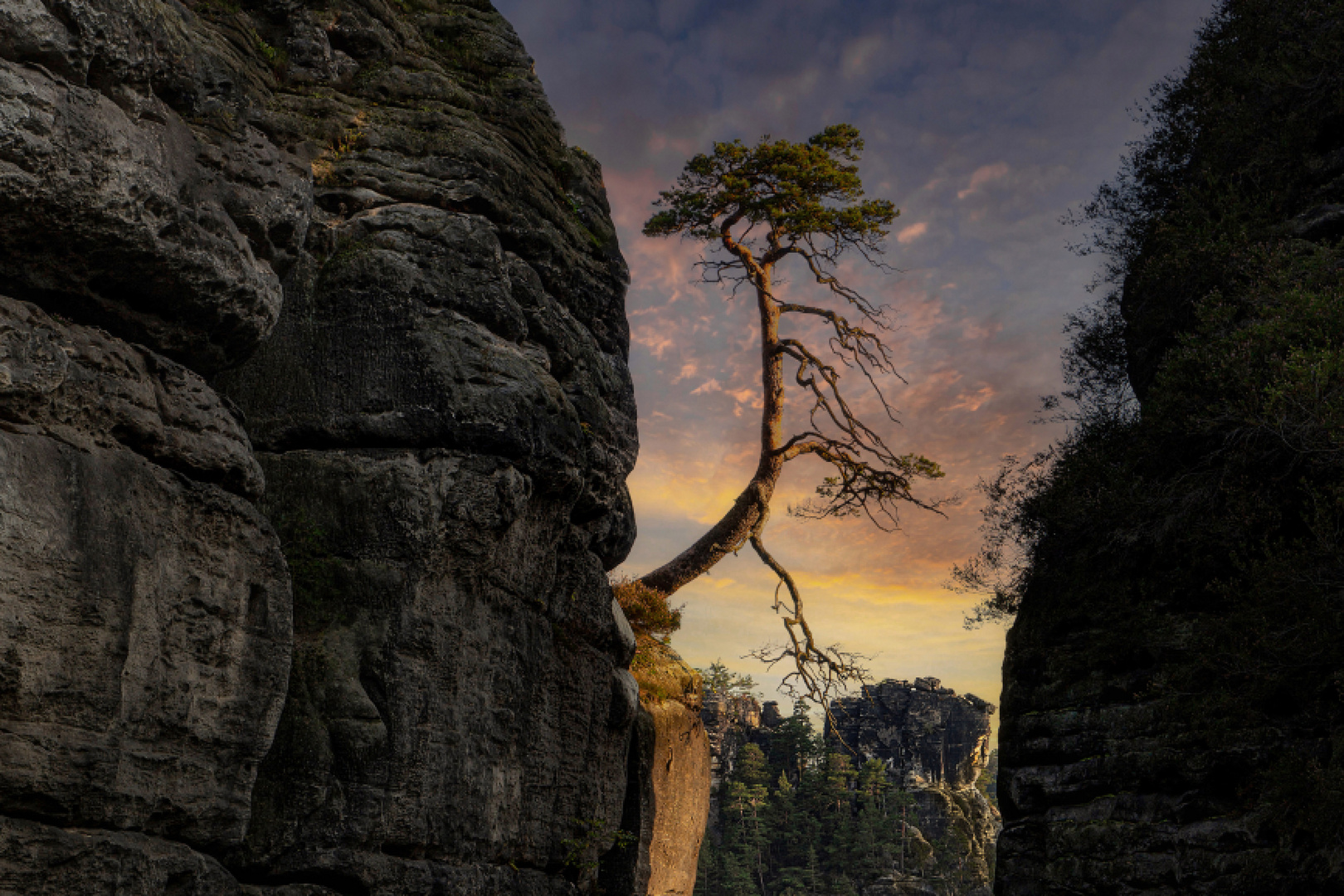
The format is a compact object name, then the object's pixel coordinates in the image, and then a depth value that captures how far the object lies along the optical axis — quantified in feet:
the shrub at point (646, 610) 56.80
